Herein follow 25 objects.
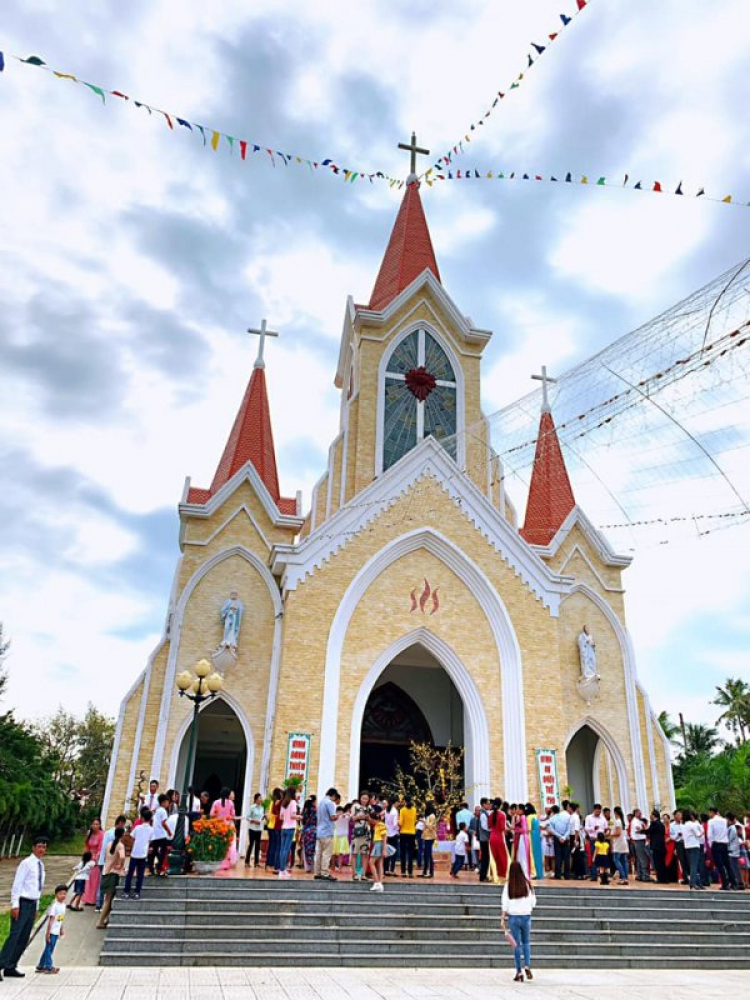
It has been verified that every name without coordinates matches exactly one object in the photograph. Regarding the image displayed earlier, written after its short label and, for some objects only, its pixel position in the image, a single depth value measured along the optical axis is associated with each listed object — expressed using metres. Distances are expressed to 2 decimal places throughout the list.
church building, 18.72
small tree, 18.75
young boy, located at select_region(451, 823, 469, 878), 13.69
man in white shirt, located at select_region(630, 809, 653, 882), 14.71
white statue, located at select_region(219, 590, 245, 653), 19.80
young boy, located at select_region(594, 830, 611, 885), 13.54
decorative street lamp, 11.28
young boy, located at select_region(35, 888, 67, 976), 7.70
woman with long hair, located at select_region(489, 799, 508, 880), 11.45
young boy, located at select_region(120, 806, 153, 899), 10.02
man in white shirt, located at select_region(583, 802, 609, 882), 13.97
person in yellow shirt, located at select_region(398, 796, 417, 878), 12.98
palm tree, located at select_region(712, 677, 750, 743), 47.75
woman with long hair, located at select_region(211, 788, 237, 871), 12.84
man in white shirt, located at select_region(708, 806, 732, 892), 13.24
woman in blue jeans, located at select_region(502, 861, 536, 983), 7.88
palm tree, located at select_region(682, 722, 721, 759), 50.09
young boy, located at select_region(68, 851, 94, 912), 11.89
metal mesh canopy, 6.86
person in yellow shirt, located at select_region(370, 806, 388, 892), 11.28
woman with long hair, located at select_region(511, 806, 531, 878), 8.87
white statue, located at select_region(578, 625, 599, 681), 21.59
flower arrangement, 11.55
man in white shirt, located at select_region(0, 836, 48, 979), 7.48
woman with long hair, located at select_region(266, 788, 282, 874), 12.50
